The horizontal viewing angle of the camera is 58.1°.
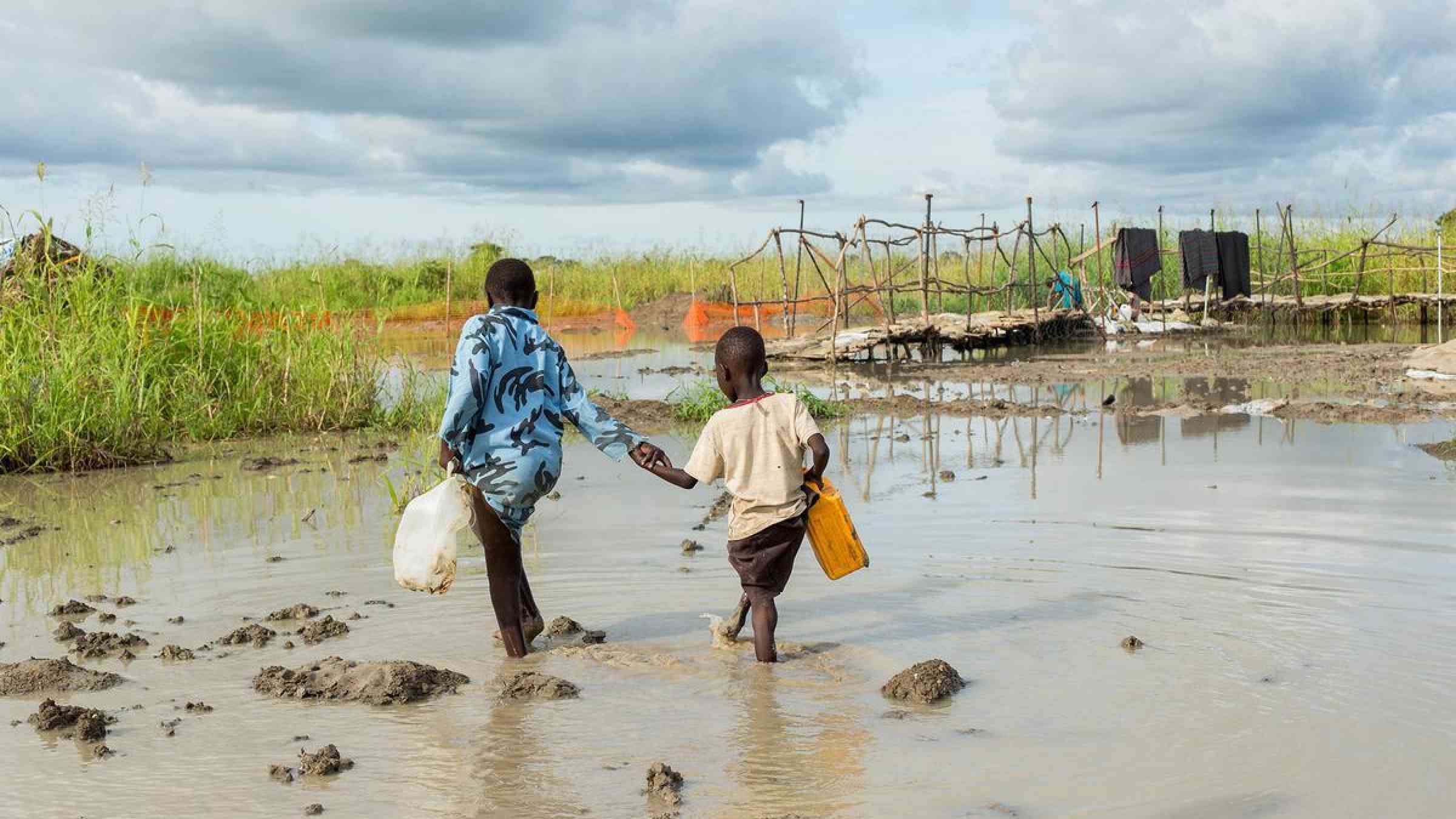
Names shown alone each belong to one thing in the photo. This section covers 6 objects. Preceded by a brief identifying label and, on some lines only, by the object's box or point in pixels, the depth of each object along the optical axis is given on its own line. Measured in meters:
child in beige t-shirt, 4.32
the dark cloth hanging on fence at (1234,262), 23.52
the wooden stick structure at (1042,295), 17.64
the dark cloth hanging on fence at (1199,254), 23.09
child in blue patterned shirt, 4.39
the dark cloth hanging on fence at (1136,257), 21.97
